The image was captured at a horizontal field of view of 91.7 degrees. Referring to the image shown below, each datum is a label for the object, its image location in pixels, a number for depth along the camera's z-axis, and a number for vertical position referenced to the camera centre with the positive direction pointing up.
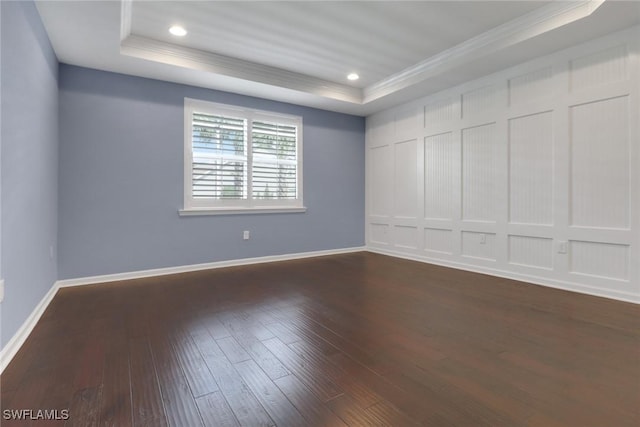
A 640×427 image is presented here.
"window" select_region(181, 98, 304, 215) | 4.18 +0.78
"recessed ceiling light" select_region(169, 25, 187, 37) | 3.09 +1.86
